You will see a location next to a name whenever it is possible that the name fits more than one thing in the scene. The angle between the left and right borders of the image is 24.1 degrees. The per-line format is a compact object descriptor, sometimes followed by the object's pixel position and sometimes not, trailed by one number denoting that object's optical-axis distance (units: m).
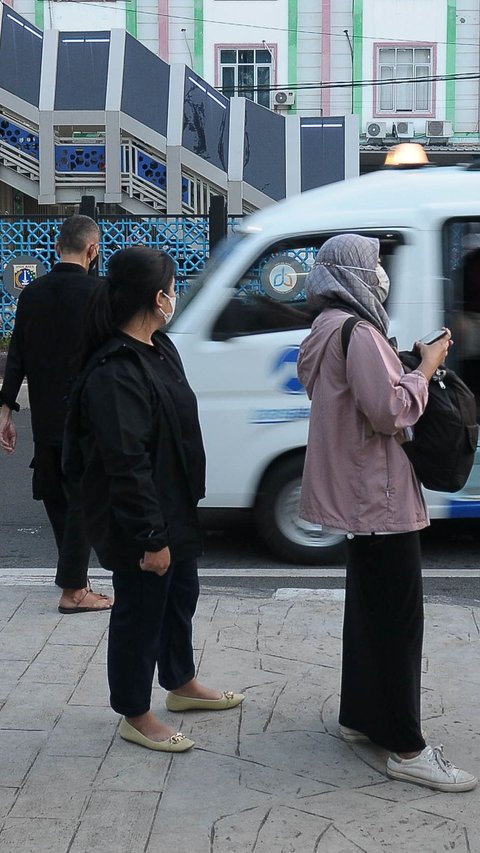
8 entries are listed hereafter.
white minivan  6.16
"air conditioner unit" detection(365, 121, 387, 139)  28.52
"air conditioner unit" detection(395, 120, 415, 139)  28.62
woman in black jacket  3.42
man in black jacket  5.31
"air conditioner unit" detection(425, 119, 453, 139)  28.44
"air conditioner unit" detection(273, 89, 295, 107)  28.81
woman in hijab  3.37
